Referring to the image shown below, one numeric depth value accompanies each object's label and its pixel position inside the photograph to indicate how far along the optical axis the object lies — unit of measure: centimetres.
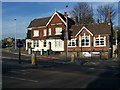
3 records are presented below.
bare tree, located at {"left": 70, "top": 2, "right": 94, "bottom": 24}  3971
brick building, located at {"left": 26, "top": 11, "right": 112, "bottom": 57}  2747
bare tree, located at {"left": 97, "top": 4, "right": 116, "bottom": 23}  4085
